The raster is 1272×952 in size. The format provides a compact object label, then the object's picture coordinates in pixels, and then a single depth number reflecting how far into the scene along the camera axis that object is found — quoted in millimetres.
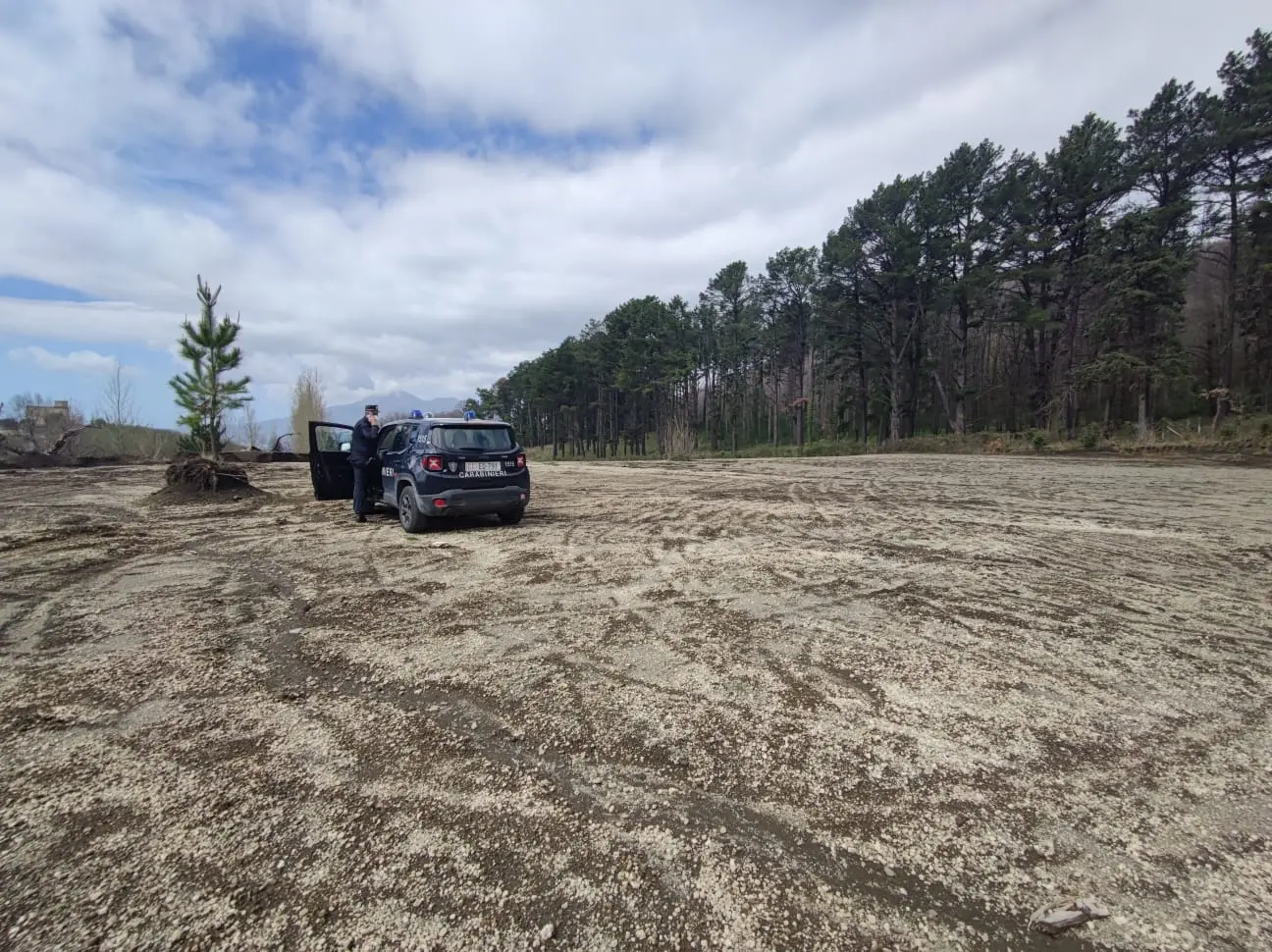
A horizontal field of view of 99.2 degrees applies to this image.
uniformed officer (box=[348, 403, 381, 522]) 8453
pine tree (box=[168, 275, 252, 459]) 14828
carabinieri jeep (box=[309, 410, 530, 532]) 7422
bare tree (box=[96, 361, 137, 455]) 25922
